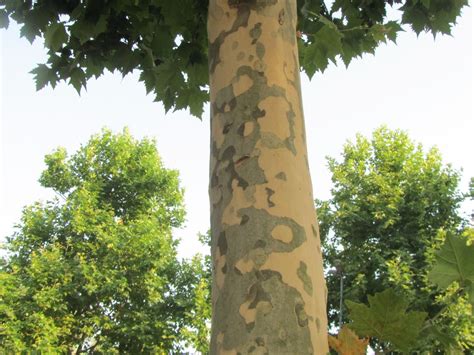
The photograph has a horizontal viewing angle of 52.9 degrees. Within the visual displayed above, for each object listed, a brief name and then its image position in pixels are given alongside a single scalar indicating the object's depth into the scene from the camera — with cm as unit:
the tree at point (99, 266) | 2238
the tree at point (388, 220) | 2145
